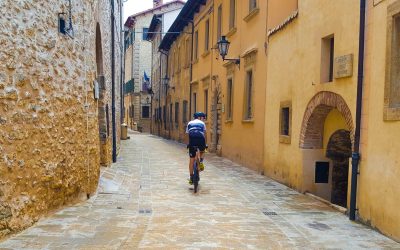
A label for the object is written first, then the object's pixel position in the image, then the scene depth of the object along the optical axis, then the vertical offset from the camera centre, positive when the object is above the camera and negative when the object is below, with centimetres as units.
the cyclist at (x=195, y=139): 941 -57
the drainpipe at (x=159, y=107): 3436 +31
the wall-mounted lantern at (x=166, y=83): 3009 +193
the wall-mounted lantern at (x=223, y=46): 1339 +198
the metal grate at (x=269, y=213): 705 -157
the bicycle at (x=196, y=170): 899 -117
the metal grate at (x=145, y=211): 695 -155
